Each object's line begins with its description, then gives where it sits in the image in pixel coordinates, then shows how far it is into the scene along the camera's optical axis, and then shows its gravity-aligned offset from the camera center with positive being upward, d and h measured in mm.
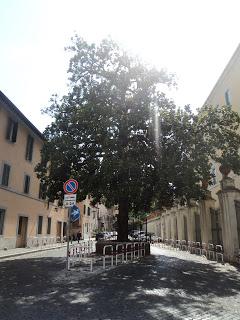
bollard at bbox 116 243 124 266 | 11345 -1156
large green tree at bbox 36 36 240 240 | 11663 +4434
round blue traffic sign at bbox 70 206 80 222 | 13693 +557
